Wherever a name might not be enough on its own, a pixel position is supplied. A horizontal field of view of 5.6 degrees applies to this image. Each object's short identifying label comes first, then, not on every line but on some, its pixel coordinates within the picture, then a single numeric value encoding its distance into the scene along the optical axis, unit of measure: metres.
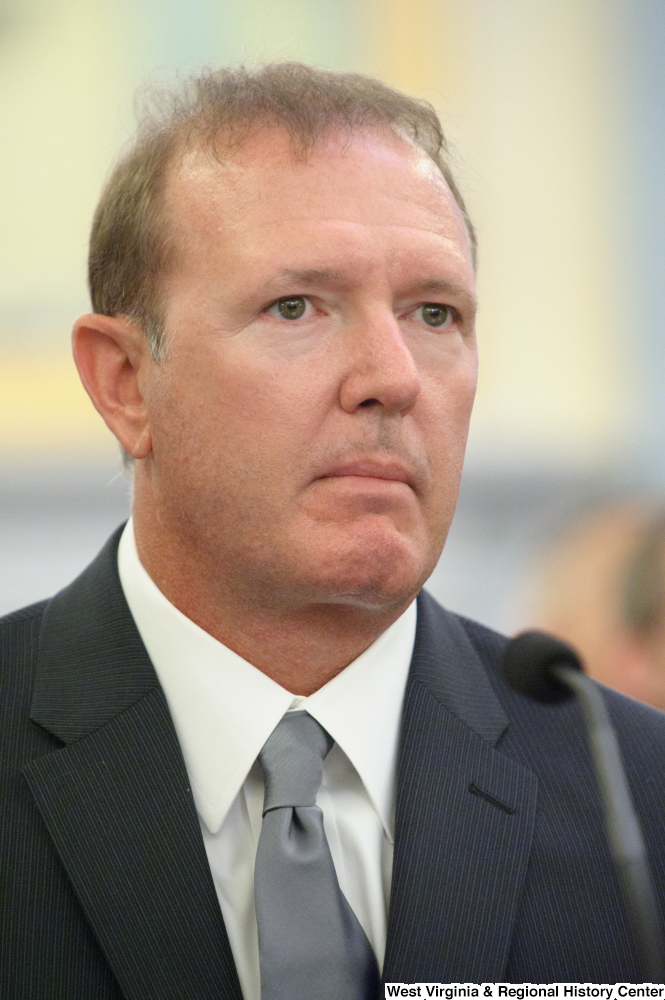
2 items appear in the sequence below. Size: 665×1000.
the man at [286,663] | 2.63
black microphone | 2.54
